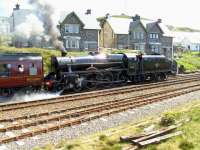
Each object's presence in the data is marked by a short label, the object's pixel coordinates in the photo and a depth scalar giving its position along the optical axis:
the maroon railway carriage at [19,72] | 22.33
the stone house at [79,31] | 55.84
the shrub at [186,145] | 12.02
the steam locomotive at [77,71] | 22.73
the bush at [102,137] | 13.05
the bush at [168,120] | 14.74
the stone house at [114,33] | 64.19
